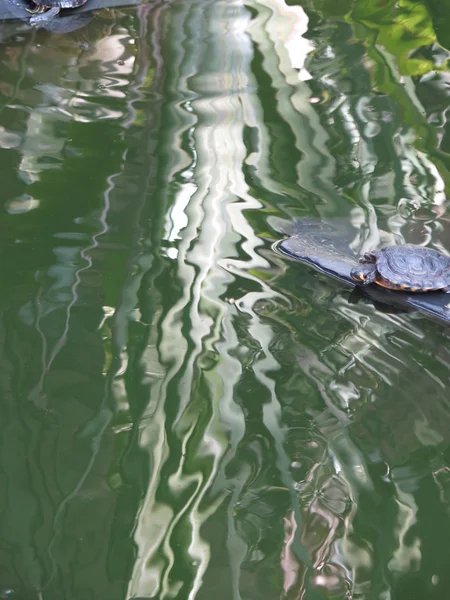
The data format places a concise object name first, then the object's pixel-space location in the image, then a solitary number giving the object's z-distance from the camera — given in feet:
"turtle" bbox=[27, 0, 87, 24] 17.94
